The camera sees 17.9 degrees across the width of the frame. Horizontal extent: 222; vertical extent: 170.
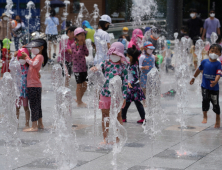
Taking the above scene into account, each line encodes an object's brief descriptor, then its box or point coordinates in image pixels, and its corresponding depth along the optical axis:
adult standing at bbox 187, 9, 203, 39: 25.12
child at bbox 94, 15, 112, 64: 12.91
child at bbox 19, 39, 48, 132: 10.28
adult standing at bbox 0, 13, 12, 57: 25.05
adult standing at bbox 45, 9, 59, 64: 26.37
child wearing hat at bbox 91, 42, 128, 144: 8.81
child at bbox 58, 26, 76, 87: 14.18
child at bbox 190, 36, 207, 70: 22.18
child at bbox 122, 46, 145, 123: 11.19
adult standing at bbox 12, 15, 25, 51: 28.87
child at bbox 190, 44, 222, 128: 10.76
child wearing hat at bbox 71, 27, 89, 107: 13.65
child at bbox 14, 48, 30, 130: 10.35
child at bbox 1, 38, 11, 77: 15.99
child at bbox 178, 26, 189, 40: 24.57
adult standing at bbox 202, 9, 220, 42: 24.11
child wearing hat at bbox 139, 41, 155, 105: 12.53
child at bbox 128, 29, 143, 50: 14.71
